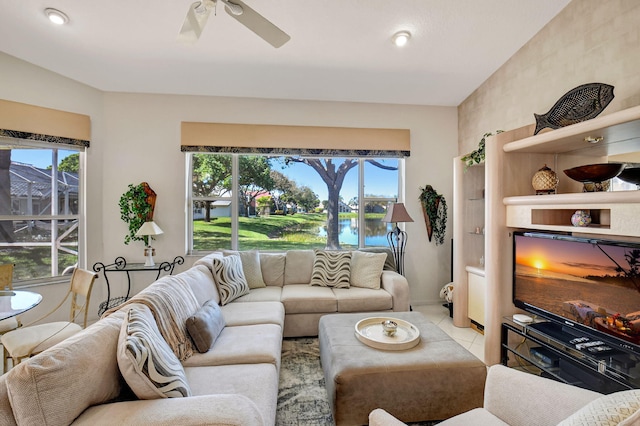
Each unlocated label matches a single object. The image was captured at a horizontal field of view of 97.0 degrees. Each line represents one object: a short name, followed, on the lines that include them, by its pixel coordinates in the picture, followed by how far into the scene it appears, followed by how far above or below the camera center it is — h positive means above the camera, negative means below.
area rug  1.77 -1.29
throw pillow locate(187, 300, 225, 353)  1.77 -0.76
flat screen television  1.66 -0.49
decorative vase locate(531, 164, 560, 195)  2.22 +0.24
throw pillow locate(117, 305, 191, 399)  1.08 -0.61
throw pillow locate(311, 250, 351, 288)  3.31 -0.69
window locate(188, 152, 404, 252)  3.90 +0.16
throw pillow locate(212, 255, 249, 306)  2.73 -0.68
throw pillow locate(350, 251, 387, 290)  3.28 -0.68
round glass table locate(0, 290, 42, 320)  1.79 -0.64
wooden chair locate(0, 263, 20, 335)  2.54 -0.59
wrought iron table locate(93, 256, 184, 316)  3.34 -0.68
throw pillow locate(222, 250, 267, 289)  3.27 -0.65
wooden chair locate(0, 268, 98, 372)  1.95 -0.91
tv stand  1.64 -0.94
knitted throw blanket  1.58 -0.60
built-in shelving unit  1.89 +0.17
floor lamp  3.44 -0.32
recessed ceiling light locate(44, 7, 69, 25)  2.31 +1.63
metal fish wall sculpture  1.85 +0.73
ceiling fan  1.68 +1.21
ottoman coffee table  1.64 -1.02
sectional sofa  0.92 -0.70
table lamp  3.30 -0.24
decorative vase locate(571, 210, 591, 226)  1.91 -0.04
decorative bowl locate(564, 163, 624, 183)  1.85 +0.27
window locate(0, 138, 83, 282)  3.05 +0.05
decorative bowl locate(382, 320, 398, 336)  2.01 -0.83
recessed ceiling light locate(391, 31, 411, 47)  2.65 +1.66
